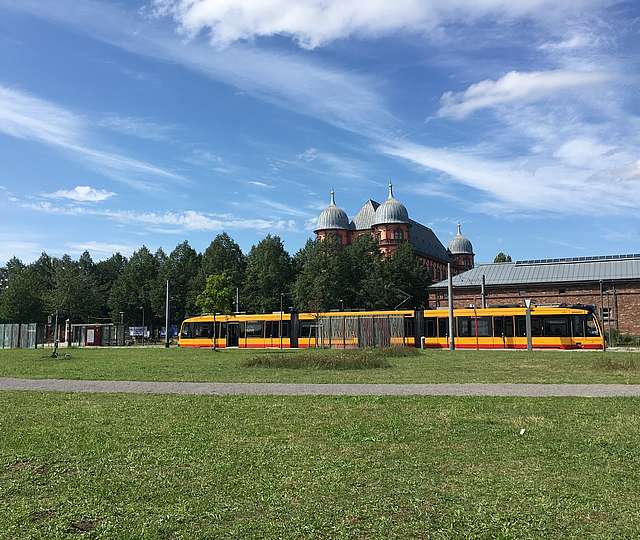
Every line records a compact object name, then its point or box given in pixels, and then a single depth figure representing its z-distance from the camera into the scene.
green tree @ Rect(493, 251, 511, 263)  130.07
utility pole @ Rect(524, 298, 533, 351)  37.04
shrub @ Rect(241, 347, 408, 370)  21.95
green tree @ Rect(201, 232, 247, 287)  89.84
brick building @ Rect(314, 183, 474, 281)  108.12
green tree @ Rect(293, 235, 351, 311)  73.81
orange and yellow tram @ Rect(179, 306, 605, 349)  37.38
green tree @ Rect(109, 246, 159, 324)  90.38
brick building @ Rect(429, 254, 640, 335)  61.78
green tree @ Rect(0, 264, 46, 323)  85.19
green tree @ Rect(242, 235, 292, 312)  84.88
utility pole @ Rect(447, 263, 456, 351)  38.12
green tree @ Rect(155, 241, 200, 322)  88.62
